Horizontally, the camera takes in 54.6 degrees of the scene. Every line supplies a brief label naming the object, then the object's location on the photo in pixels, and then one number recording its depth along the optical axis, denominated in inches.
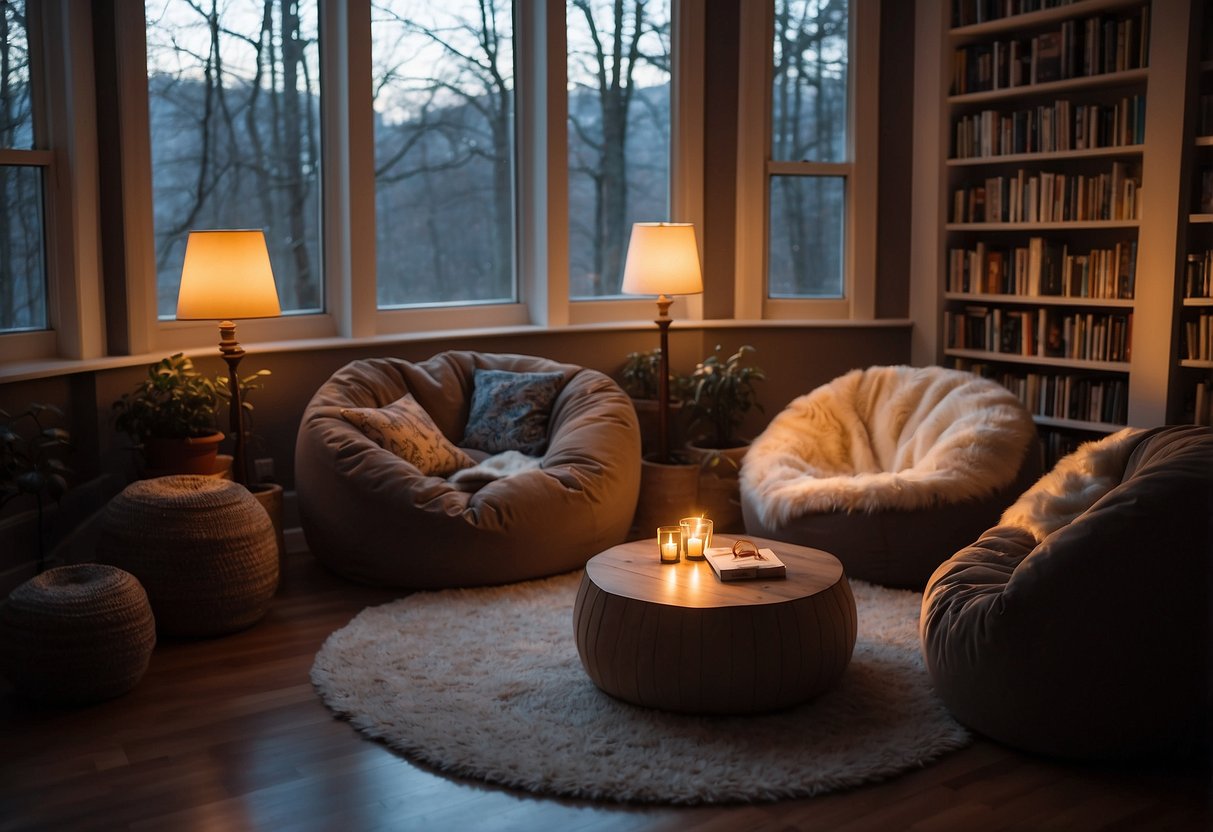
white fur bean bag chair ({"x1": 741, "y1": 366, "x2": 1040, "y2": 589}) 164.2
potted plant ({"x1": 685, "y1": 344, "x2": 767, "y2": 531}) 201.3
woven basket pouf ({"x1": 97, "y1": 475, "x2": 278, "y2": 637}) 144.3
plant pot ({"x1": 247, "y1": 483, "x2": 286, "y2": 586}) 169.8
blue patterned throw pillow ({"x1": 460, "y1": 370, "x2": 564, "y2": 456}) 192.4
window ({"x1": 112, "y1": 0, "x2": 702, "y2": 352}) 185.9
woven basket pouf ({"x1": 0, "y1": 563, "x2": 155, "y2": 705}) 124.6
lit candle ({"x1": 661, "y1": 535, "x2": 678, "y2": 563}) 135.3
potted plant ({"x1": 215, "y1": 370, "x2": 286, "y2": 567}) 170.6
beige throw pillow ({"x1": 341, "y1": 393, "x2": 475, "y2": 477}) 176.6
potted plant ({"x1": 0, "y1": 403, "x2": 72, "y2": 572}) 141.9
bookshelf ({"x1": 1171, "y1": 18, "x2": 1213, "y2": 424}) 185.8
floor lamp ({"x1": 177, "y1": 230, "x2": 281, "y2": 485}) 157.8
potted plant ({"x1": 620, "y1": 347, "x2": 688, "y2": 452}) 218.2
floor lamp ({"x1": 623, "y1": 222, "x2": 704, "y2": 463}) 192.5
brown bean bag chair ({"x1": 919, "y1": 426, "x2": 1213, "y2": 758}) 106.3
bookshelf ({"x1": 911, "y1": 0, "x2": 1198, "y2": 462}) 191.6
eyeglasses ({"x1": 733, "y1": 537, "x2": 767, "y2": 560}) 132.8
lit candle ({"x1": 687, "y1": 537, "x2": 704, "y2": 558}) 137.6
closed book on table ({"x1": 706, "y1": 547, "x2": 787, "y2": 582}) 128.0
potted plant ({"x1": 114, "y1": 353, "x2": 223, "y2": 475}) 165.0
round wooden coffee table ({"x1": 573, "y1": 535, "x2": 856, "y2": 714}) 118.6
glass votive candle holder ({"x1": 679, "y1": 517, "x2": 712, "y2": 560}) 137.6
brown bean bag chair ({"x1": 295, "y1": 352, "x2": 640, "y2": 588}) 164.6
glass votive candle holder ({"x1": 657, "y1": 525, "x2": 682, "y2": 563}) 135.4
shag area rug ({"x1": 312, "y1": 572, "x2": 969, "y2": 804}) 109.0
